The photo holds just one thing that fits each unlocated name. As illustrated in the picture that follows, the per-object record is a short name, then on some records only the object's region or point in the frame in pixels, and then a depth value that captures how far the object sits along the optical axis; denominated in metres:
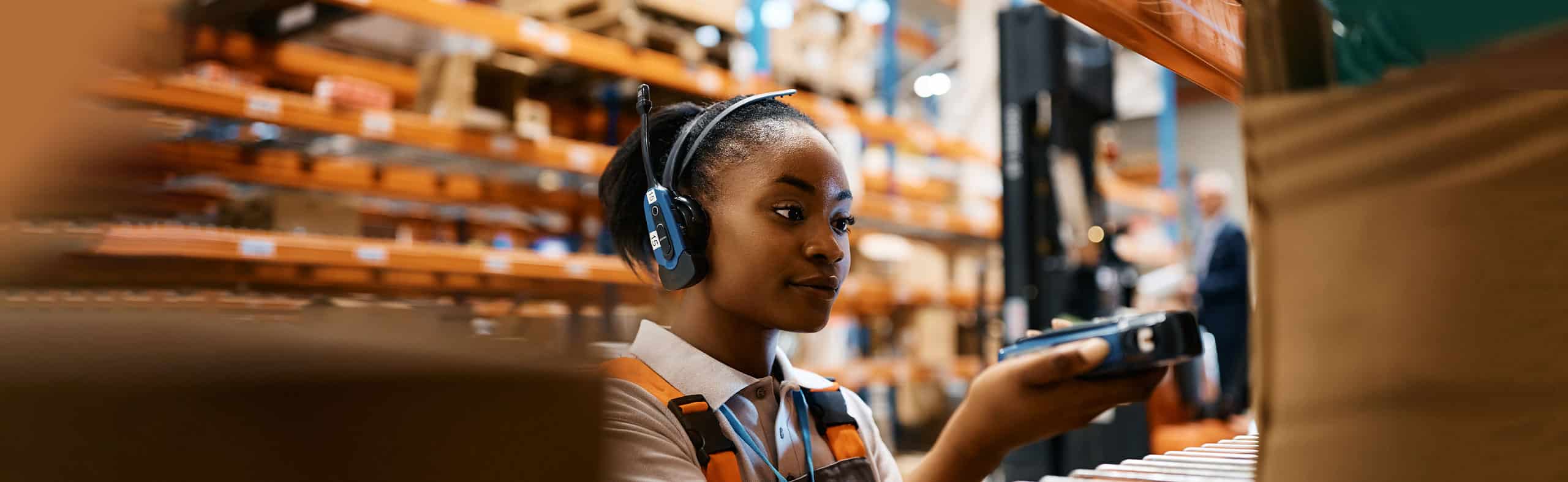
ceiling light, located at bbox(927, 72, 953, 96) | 6.66
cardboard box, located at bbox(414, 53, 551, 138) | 2.97
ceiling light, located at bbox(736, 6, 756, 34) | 3.67
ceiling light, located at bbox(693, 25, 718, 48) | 3.62
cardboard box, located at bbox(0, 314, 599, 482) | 0.24
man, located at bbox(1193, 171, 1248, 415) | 4.08
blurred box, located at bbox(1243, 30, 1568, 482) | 0.31
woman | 0.82
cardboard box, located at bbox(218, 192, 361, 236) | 2.59
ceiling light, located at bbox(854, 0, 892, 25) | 5.40
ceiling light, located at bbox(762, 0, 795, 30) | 4.21
